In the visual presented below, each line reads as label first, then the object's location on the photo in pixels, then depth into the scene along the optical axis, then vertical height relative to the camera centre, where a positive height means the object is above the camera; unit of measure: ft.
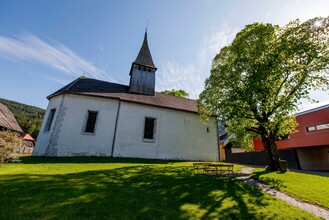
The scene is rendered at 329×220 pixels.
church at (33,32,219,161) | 46.03 +11.59
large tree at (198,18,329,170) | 34.06 +20.54
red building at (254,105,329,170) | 58.34 +10.45
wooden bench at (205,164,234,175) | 32.85 -1.71
